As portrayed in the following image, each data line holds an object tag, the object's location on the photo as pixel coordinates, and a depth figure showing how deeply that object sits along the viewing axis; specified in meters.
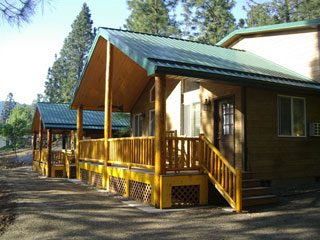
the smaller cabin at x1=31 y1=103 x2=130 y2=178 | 18.70
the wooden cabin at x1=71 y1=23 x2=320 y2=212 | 7.73
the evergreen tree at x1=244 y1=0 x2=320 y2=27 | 28.17
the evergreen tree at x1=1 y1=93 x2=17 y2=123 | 115.19
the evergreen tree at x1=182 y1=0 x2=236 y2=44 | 31.47
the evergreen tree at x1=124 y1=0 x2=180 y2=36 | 30.47
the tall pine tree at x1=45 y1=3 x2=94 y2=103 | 53.94
